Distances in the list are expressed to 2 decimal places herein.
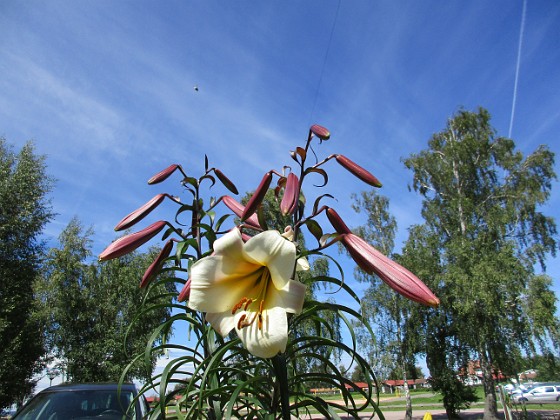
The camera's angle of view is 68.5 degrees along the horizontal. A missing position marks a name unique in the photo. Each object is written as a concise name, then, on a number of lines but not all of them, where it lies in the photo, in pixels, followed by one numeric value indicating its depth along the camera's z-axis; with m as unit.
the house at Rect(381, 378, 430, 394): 53.20
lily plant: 0.85
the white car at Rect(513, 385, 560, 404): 25.00
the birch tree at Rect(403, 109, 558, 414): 13.24
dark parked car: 3.47
